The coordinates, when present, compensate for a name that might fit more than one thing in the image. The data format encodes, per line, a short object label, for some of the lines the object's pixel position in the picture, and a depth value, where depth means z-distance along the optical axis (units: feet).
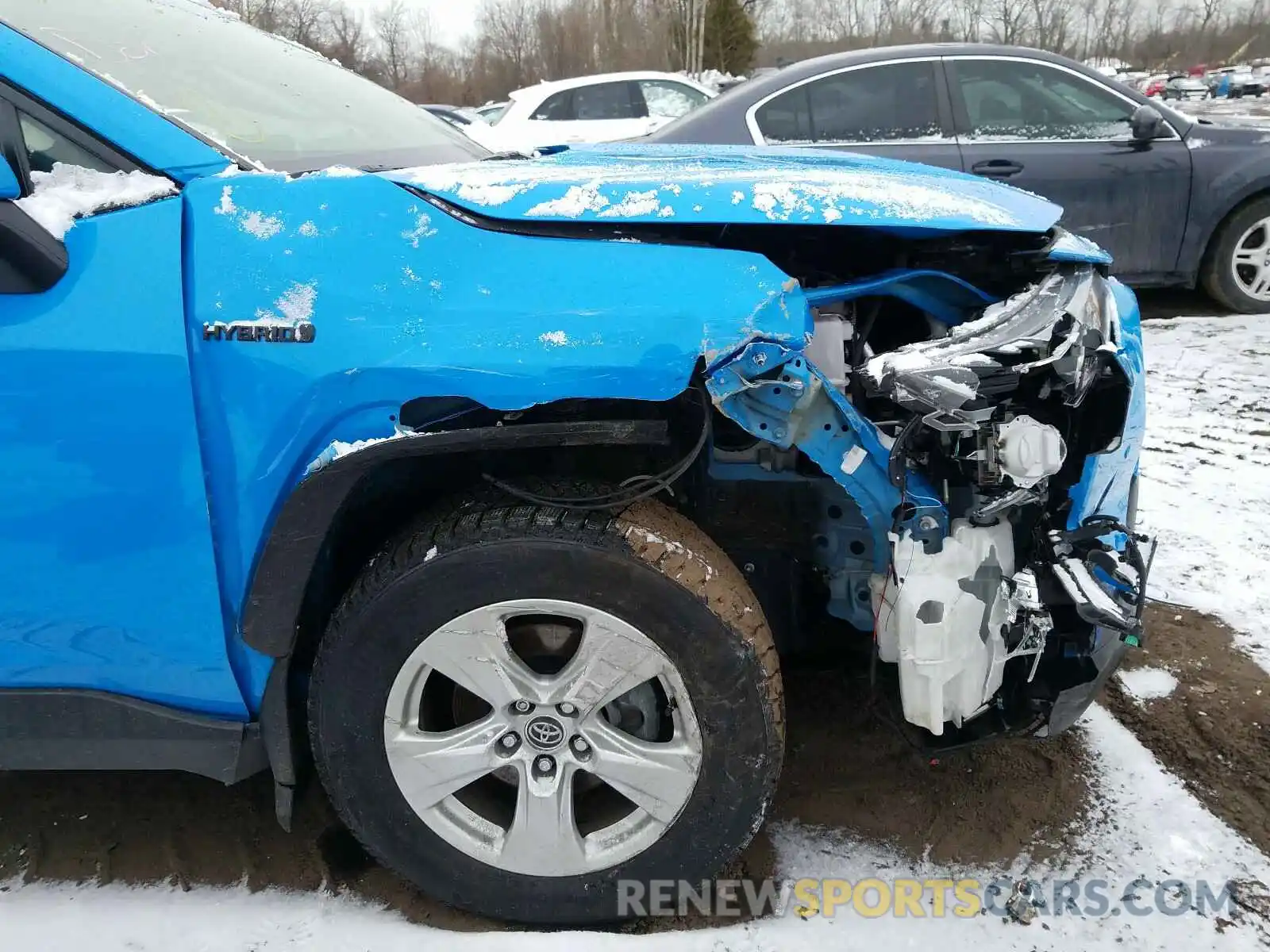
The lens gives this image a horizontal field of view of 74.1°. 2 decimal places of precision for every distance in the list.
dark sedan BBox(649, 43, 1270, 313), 16.46
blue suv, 4.98
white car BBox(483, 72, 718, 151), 33.27
